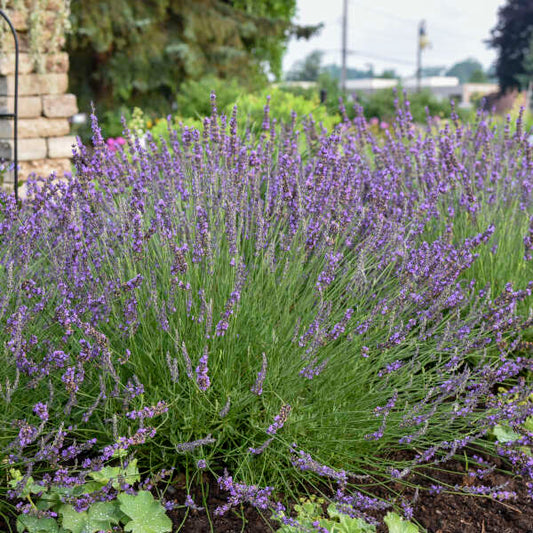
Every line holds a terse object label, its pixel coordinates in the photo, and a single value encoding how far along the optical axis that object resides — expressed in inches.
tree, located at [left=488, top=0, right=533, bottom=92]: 1621.6
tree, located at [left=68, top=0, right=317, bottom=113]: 496.4
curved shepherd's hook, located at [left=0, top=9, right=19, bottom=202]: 162.1
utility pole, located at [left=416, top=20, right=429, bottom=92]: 1696.7
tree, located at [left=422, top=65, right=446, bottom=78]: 5421.3
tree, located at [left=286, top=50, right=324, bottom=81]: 3302.9
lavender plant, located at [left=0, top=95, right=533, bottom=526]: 91.5
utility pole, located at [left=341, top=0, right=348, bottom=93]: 1705.2
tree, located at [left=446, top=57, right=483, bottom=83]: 5969.0
